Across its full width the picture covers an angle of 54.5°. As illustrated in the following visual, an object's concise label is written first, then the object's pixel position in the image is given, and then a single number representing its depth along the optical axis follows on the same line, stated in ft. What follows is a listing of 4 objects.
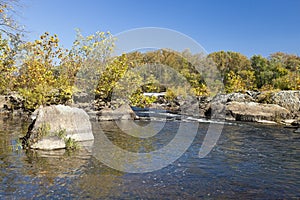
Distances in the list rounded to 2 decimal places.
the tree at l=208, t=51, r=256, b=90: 239.09
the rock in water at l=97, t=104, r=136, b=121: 79.92
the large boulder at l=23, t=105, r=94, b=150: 41.63
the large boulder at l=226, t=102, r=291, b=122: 90.67
